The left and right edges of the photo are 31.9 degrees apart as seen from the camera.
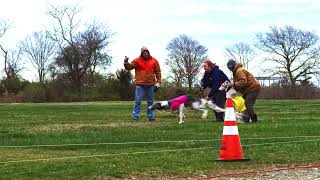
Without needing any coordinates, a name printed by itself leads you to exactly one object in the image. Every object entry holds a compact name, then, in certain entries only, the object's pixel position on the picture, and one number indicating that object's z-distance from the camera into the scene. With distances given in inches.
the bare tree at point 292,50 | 3577.8
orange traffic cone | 350.0
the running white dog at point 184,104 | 618.5
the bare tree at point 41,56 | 3444.9
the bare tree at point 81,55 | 3218.5
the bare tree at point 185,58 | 3843.5
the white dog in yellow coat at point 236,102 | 606.5
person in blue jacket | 636.1
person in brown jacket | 605.3
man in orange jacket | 640.4
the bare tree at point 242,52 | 4089.8
